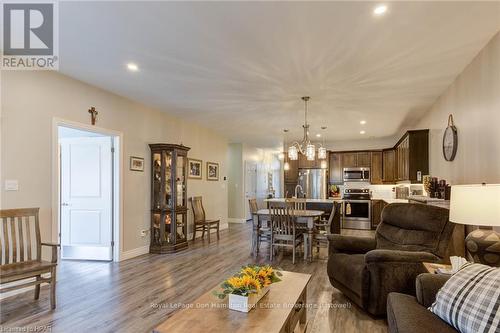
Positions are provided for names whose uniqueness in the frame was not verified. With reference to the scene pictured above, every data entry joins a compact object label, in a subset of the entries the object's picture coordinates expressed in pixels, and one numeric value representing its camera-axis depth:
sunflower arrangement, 1.82
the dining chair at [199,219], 6.25
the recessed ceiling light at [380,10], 2.23
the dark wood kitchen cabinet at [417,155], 5.14
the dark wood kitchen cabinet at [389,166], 7.67
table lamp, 1.89
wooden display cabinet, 5.22
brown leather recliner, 2.57
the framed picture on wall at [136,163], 4.89
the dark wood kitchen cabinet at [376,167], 8.40
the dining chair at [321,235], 4.79
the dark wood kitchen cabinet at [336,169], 8.78
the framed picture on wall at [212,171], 7.25
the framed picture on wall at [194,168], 6.37
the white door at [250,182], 9.42
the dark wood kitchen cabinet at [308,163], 8.95
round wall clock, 3.69
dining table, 4.70
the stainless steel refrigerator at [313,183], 8.80
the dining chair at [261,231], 5.00
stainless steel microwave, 8.49
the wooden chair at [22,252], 2.73
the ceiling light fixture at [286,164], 6.78
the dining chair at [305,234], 4.76
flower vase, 1.79
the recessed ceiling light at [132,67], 3.36
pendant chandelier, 4.49
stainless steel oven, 7.91
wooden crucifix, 4.15
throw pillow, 1.34
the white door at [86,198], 4.64
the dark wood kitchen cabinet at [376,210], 7.80
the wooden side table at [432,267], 2.18
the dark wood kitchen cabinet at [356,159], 8.54
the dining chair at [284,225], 4.60
